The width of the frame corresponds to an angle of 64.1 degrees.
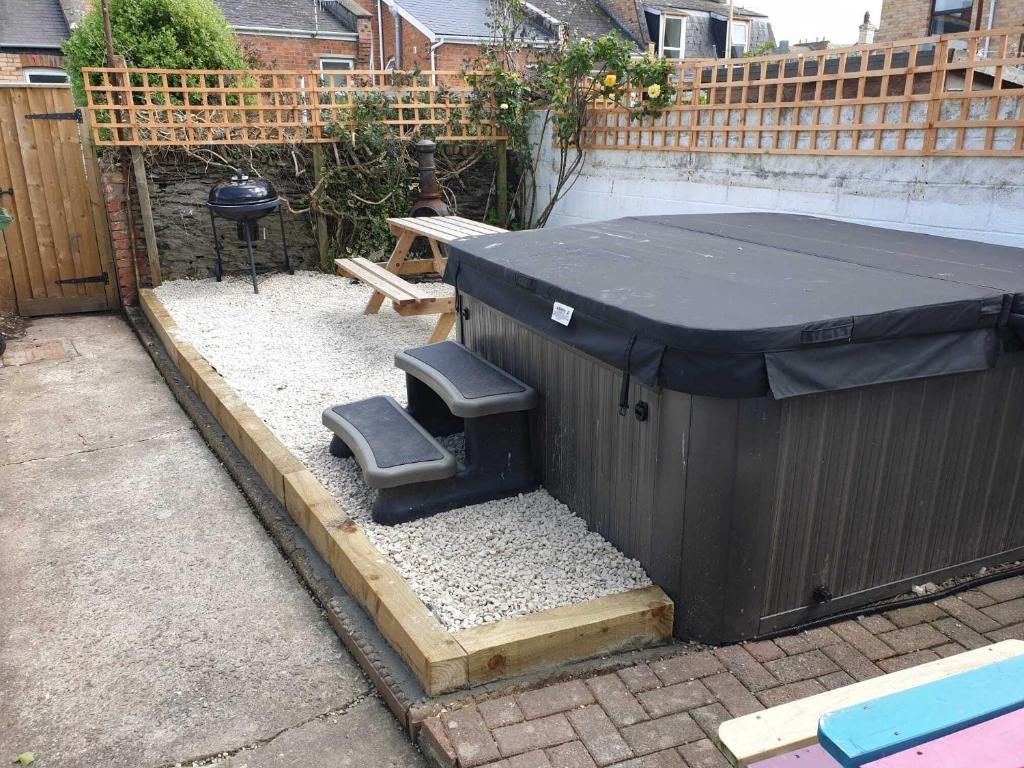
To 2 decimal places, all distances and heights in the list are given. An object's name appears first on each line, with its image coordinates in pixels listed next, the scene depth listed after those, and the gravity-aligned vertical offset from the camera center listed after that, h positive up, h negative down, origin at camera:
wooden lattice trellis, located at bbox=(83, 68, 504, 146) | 6.61 +0.08
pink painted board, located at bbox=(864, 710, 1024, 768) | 1.20 -0.90
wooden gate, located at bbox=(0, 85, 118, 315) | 6.52 -0.74
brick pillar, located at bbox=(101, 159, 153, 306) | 6.67 -0.95
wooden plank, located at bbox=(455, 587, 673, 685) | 2.24 -1.38
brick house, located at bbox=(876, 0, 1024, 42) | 12.02 +1.50
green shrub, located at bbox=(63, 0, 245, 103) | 7.84 +0.77
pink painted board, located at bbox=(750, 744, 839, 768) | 1.52 -1.14
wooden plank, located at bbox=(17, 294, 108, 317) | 6.94 -1.53
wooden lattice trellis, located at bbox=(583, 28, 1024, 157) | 3.80 +0.07
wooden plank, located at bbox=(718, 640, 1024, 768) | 1.37 -1.00
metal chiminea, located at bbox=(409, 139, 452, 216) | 7.22 -0.62
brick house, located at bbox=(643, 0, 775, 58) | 23.36 +2.55
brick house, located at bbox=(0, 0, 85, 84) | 14.78 +1.44
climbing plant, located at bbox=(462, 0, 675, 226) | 6.42 +0.24
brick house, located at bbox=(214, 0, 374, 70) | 17.80 +1.84
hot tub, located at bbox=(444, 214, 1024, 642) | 2.18 -0.85
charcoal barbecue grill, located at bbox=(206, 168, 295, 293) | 6.43 -0.62
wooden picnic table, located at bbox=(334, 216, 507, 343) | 4.92 -1.04
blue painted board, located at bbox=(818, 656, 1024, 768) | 1.17 -0.86
